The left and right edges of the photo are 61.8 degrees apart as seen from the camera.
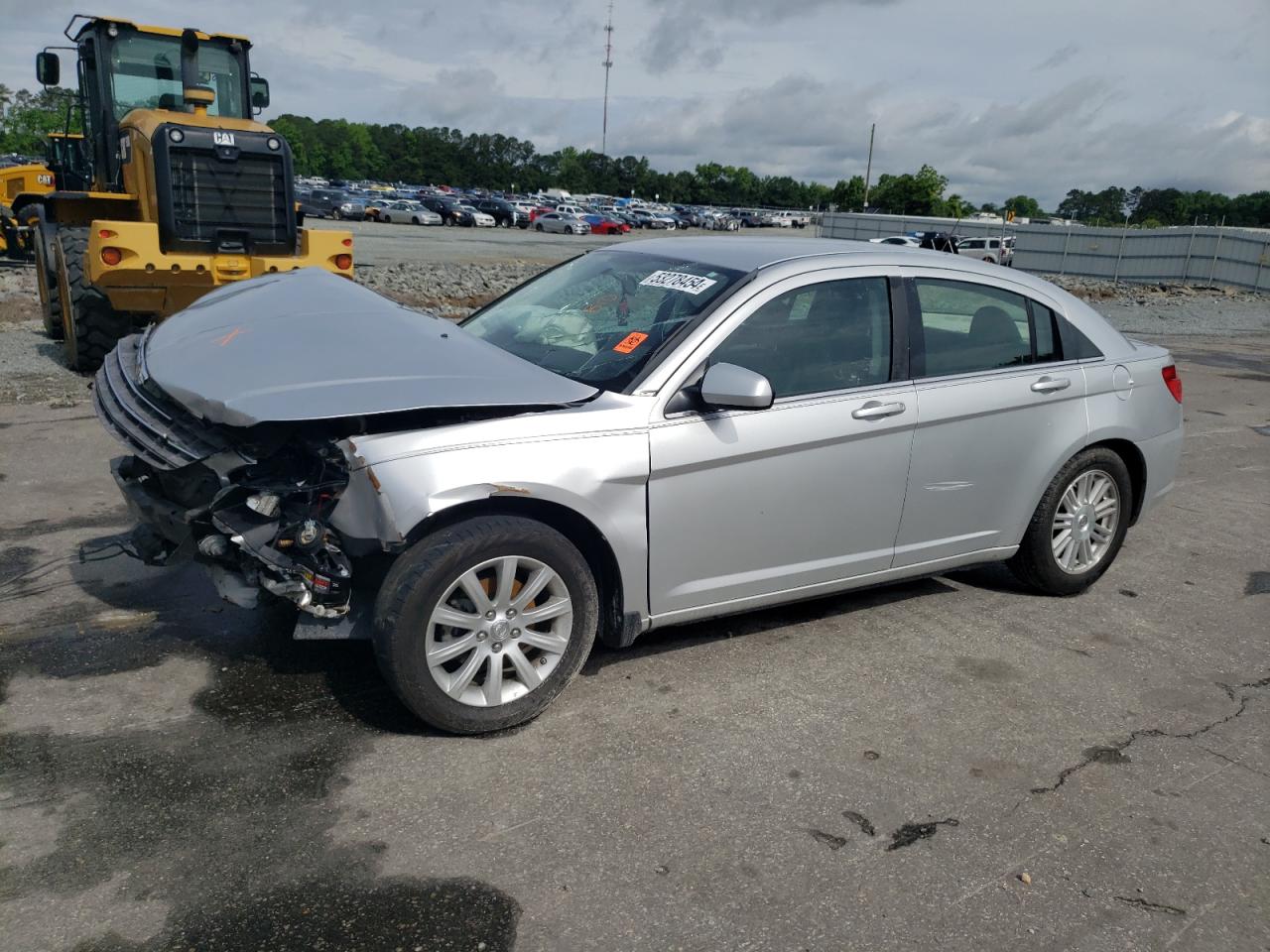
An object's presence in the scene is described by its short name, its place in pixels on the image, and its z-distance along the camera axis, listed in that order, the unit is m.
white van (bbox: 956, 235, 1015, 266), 37.76
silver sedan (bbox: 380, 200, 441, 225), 58.56
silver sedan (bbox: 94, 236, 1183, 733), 3.53
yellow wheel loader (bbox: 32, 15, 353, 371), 9.76
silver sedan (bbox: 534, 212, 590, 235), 58.31
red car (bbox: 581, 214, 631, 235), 60.31
